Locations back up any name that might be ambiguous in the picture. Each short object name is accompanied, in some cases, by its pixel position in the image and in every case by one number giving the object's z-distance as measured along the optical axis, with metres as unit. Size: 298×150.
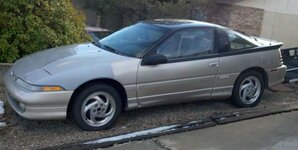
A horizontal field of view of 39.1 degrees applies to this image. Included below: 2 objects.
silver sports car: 5.00
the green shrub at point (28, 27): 7.21
